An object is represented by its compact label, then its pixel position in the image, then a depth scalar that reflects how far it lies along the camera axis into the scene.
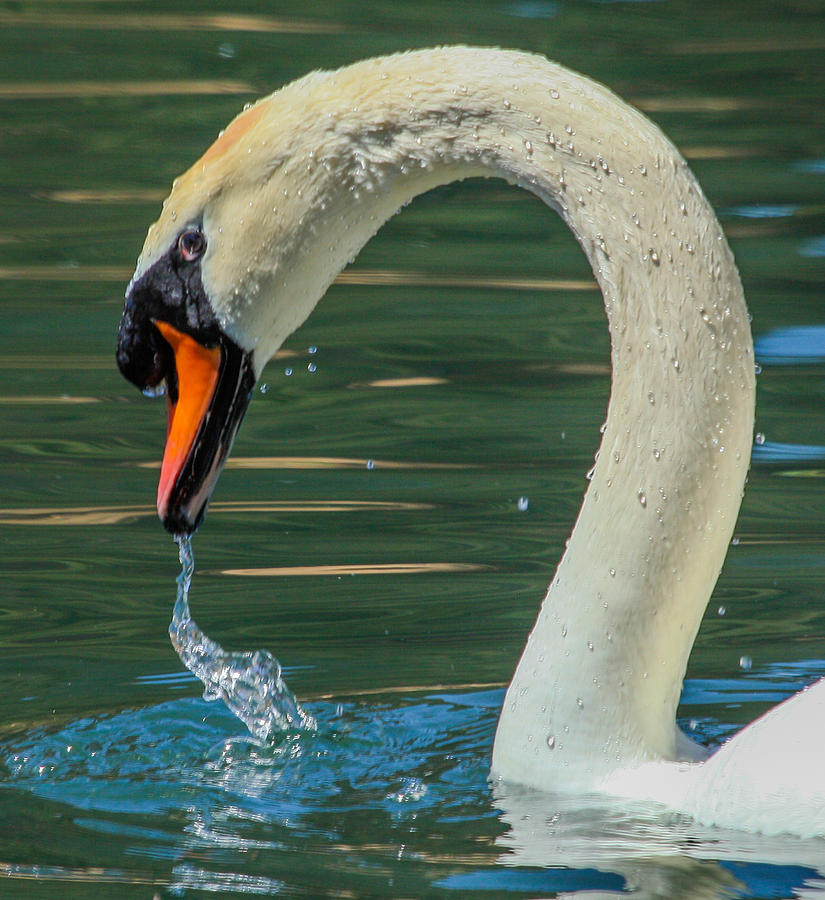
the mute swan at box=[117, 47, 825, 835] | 7.86
